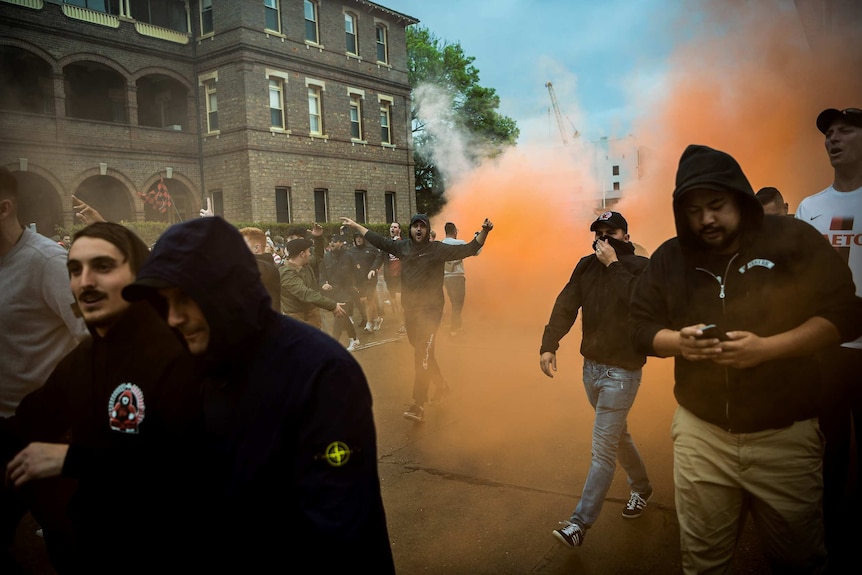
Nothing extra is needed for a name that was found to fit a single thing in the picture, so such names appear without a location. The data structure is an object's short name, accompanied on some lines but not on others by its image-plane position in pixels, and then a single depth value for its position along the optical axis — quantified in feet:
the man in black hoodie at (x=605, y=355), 11.64
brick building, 66.13
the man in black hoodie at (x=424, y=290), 21.35
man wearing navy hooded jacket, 5.12
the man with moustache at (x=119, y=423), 5.86
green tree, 117.60
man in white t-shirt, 10.41
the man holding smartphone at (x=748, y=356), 7.50
